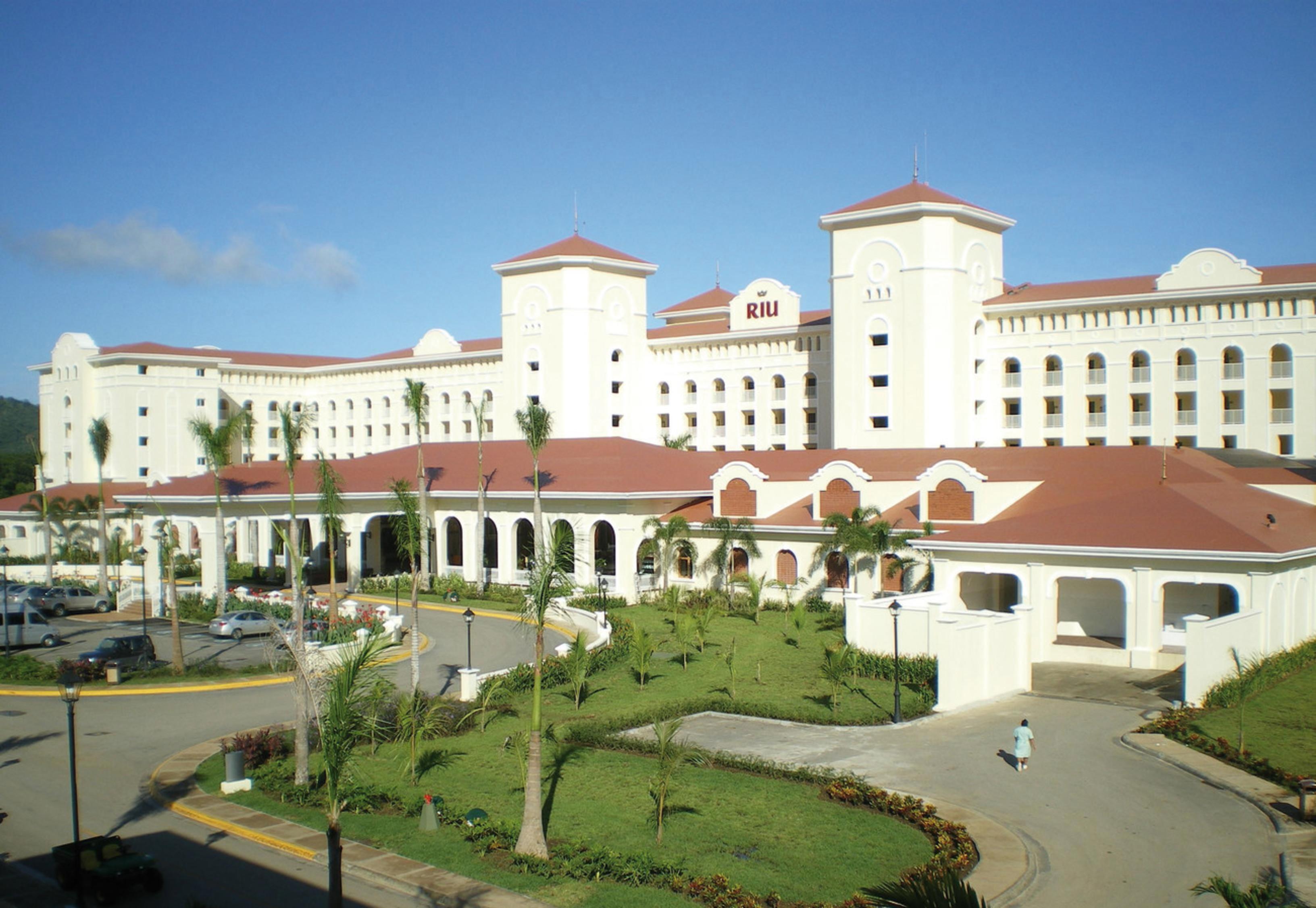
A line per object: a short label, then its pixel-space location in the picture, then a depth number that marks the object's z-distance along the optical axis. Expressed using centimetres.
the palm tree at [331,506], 3609
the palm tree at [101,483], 5025
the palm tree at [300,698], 1941
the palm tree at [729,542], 4097
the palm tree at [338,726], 1249
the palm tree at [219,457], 4106
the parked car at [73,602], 4419
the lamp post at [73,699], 1482
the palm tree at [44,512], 5478
